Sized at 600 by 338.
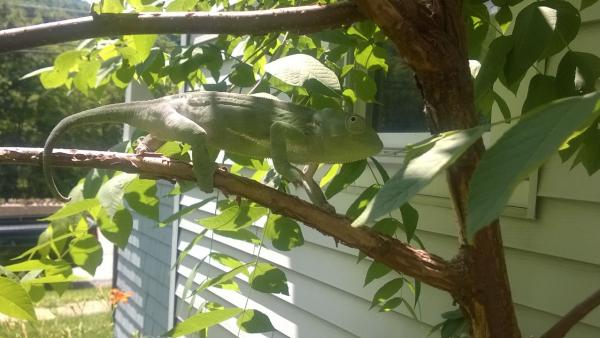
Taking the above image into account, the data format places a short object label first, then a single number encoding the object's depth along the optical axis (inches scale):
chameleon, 38.8
